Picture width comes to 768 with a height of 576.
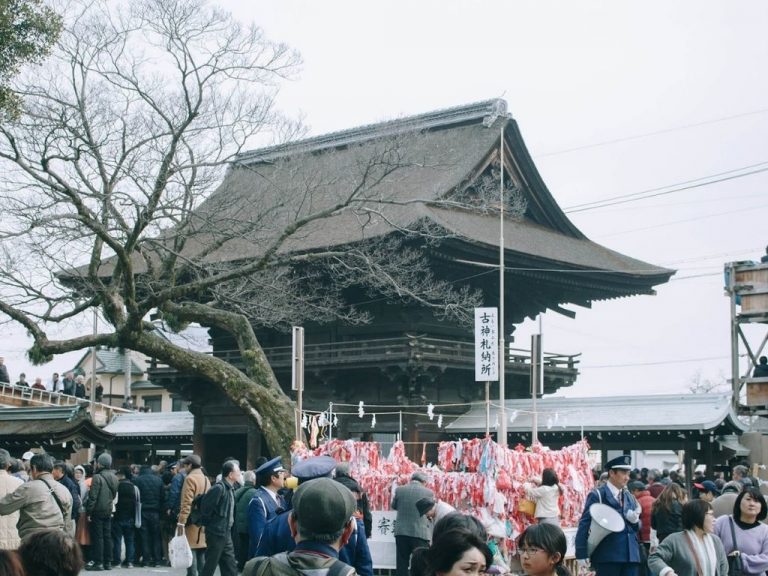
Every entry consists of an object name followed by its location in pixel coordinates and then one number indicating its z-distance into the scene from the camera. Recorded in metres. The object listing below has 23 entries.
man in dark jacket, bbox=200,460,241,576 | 11.12
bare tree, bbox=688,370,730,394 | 65.36
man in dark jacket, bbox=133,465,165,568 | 16.52
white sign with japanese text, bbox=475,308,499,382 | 21.14
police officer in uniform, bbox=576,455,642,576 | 8.56
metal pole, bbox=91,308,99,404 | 34.33
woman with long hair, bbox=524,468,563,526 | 13.02
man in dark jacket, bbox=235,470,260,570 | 12.23
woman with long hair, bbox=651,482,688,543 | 10.41
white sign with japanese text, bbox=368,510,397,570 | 15.17
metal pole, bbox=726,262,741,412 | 17.72
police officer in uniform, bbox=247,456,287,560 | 8.76
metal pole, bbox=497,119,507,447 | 18.28
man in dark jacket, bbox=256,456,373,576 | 5.73
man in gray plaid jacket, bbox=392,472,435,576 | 12.22
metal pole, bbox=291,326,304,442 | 17.80
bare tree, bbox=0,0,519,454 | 18.75
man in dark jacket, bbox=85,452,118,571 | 15.52
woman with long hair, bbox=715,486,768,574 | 8.19
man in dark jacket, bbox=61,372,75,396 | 34.97
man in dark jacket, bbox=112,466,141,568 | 16.25
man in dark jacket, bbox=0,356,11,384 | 31.74
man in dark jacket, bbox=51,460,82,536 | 13.84
